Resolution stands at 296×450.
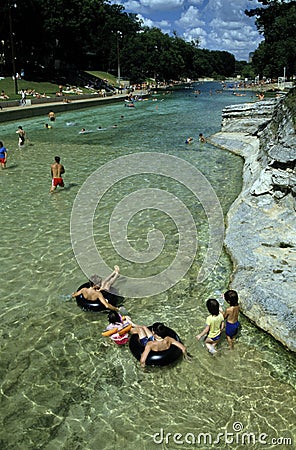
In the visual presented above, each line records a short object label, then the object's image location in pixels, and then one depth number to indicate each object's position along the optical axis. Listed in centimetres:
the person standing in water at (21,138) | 2550
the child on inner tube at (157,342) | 696
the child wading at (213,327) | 721
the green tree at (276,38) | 7247
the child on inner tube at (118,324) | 754
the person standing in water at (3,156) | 1970
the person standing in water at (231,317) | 737
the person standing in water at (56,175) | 1619
